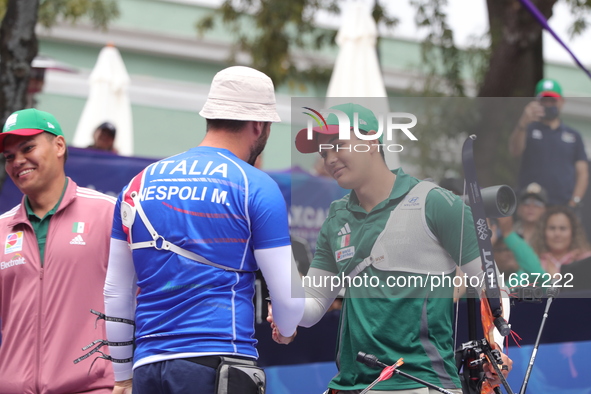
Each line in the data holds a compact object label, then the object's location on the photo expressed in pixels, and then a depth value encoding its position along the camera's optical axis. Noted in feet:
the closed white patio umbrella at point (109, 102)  70.18
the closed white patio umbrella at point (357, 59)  60.13
